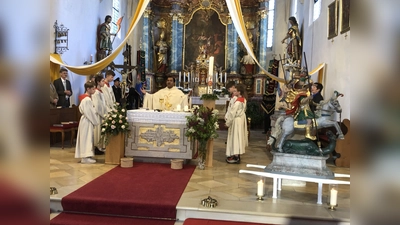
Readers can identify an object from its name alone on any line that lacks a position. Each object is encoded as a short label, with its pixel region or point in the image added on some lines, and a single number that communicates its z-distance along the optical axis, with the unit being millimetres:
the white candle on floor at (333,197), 3919
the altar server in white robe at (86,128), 6117
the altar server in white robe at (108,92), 7566
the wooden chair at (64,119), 7473
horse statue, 4691
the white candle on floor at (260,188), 4227
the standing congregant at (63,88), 8629
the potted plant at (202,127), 5777
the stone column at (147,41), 16266
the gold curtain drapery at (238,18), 5406
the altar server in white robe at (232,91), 6492
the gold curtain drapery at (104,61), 5516
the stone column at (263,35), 15266
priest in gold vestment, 7004
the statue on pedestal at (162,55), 16672
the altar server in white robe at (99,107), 6884
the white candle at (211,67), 5777
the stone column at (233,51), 16172
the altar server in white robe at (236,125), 6355
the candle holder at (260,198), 4236
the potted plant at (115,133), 6008
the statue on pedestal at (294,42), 11773
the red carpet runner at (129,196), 3947
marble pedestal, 4391
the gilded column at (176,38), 16578
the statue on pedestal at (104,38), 11922
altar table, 6137
